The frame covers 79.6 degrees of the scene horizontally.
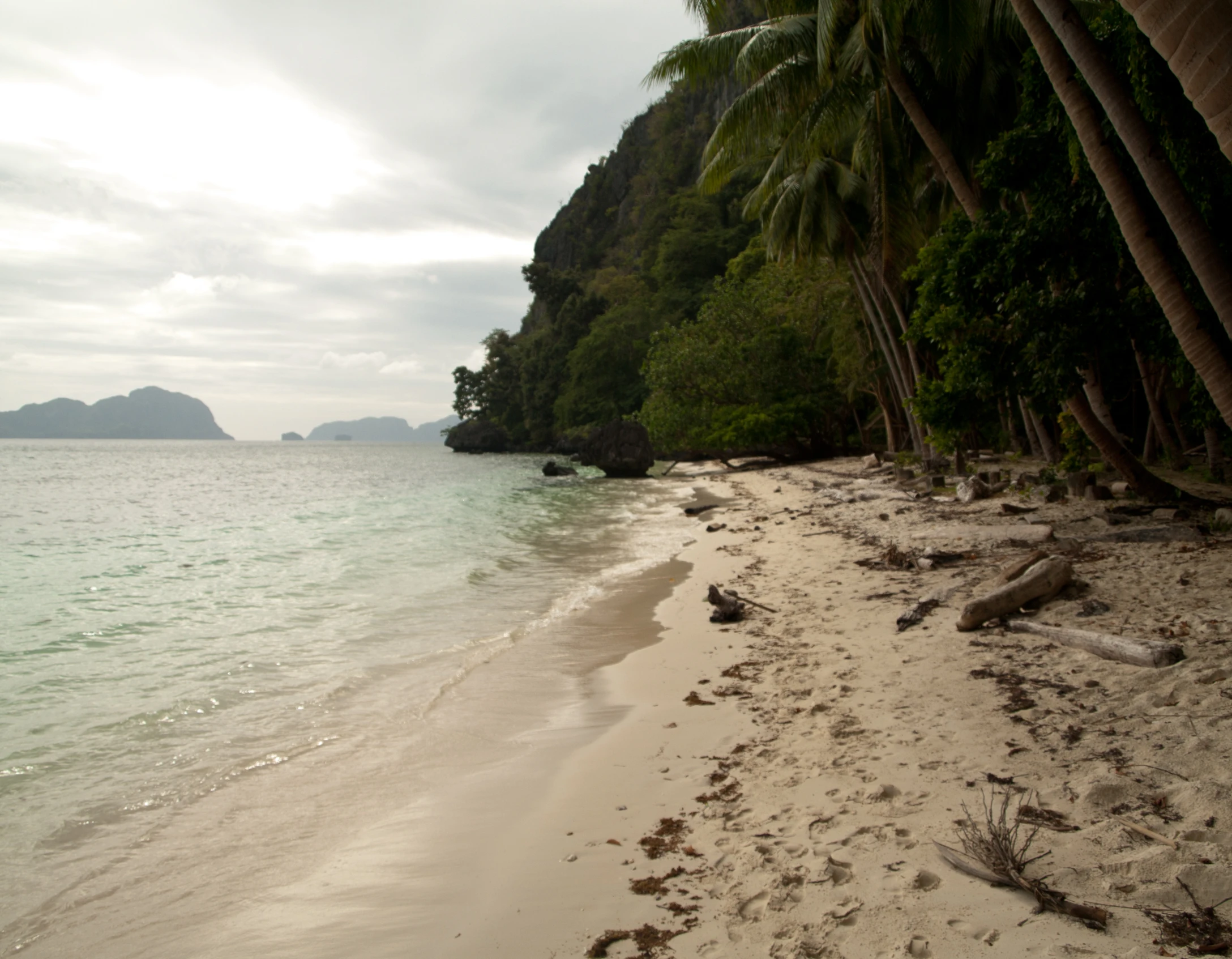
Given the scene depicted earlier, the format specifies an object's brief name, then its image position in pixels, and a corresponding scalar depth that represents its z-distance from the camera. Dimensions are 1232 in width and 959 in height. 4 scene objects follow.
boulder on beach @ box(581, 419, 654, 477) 36.31
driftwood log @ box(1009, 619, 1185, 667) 4.07
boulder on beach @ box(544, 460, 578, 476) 38.47
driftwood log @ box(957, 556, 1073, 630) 5.43
